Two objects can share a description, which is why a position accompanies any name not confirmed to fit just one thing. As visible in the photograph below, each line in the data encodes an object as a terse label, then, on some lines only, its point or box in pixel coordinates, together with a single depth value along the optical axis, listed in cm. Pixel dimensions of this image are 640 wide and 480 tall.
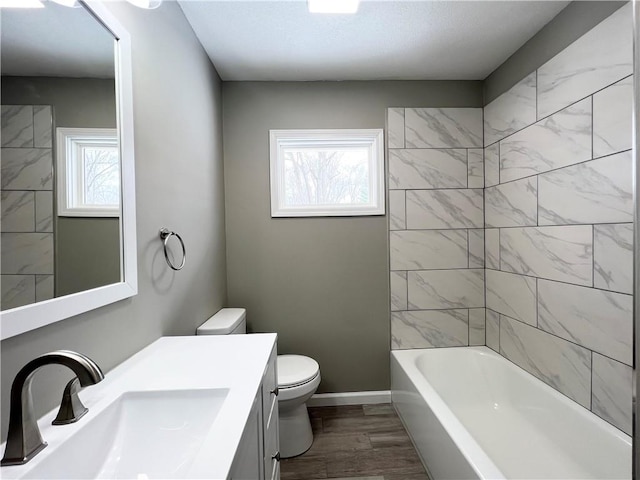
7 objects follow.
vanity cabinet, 80
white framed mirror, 72
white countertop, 67
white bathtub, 148
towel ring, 146
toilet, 194
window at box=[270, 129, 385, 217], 259
